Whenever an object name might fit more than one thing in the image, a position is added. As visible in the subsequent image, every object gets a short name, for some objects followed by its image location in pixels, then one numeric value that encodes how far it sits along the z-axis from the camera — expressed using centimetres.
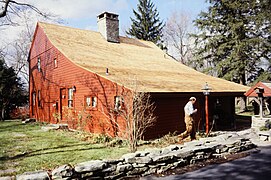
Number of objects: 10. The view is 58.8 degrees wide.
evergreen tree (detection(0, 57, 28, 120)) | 1895
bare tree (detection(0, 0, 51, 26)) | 1268
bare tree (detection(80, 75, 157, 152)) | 808
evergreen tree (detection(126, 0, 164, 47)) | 3331
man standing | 848
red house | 979
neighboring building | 1120
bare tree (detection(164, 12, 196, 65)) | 3497
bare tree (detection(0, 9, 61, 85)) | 3017
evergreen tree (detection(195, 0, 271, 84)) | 1942
